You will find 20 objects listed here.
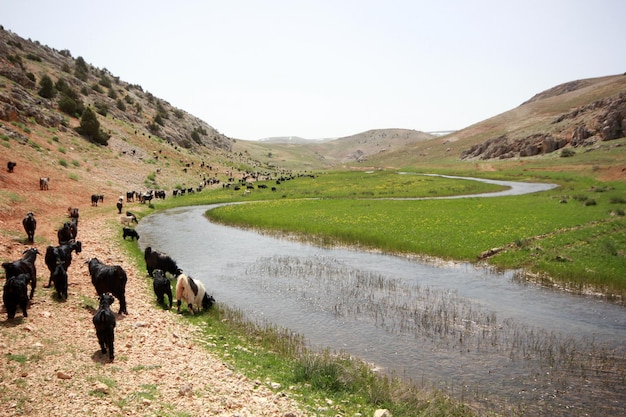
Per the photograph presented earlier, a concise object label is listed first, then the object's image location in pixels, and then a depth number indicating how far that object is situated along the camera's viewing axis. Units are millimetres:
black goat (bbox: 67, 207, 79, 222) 29606
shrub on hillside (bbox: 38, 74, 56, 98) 65794
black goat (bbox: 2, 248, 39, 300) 13359
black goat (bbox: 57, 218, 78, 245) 21547
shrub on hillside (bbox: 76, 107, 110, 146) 63312
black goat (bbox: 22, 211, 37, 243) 20656
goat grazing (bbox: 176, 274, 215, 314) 15930
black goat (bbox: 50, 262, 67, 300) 13883
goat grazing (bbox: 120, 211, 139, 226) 33906
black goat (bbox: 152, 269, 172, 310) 16250
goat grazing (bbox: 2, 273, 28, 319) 11289
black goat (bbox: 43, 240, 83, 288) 16047
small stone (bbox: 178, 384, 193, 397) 9320
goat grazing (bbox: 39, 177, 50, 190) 35938
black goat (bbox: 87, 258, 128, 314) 14227
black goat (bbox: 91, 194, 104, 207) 39753
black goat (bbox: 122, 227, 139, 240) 28550
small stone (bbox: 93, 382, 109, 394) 8773
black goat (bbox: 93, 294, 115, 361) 10469
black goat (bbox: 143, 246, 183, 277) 20078
